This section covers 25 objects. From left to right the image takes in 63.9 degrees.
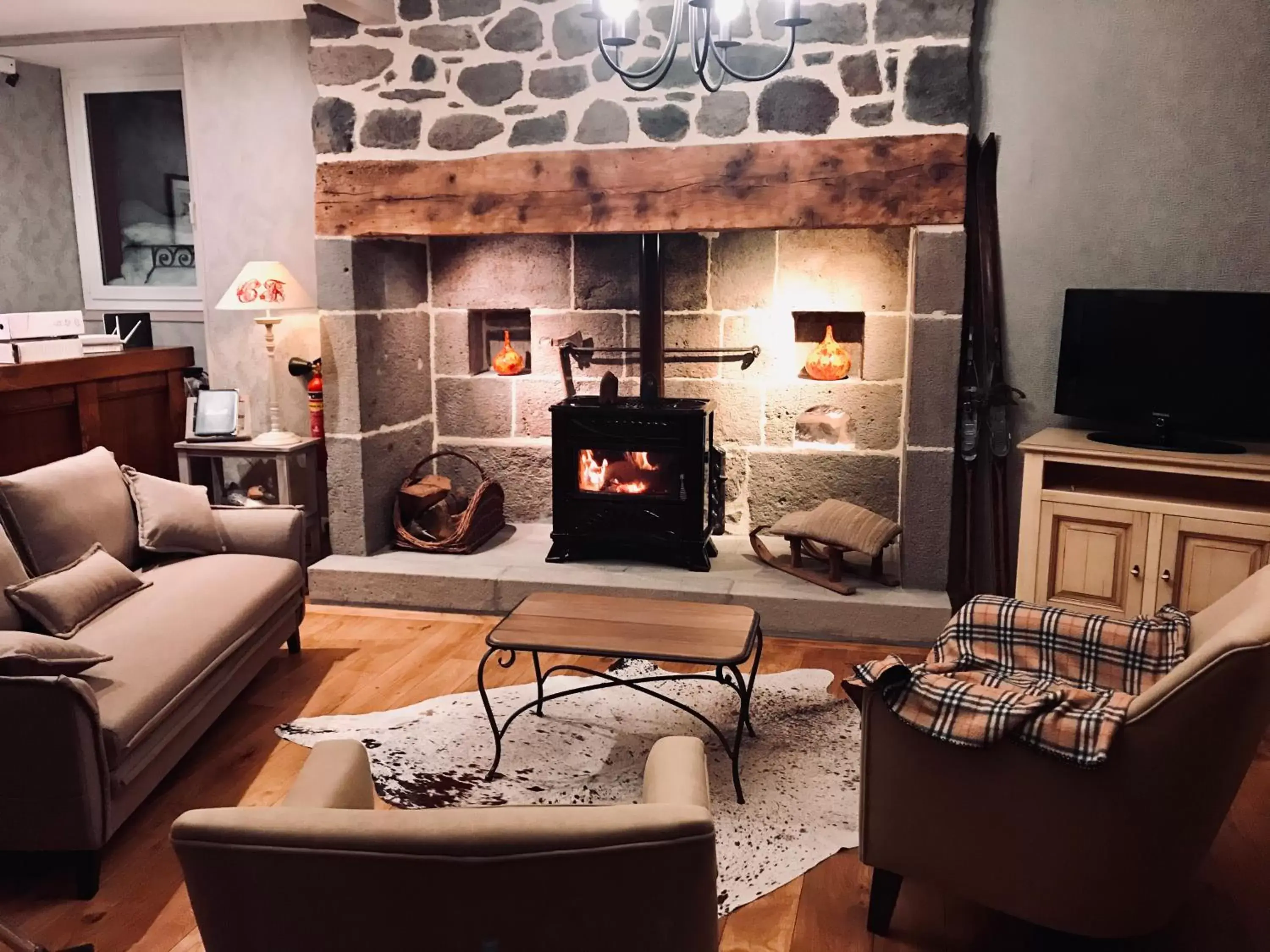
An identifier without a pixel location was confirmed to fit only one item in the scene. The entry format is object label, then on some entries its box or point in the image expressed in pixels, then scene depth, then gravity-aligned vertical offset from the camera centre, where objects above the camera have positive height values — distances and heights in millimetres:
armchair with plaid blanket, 1816 -935
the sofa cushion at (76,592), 2805 -794
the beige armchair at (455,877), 1178 -656
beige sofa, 2314 -928
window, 5176 +603
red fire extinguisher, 4676 -416
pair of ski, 4086 -295
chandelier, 2500 +719
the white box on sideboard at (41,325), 4207 -50
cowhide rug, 2607 -1306
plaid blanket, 1921 -775
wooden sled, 4039 -888
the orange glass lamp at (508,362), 4855 -230
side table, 4570 -740
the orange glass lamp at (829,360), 4430 -201
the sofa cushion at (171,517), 3516 -709
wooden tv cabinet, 3414 -726
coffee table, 2785 -908
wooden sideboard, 4254 -428
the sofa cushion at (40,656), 2283 -787
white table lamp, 4402 +97
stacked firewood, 4652 -894
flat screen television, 3539 -183
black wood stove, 4246 -658
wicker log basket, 4512 -906
